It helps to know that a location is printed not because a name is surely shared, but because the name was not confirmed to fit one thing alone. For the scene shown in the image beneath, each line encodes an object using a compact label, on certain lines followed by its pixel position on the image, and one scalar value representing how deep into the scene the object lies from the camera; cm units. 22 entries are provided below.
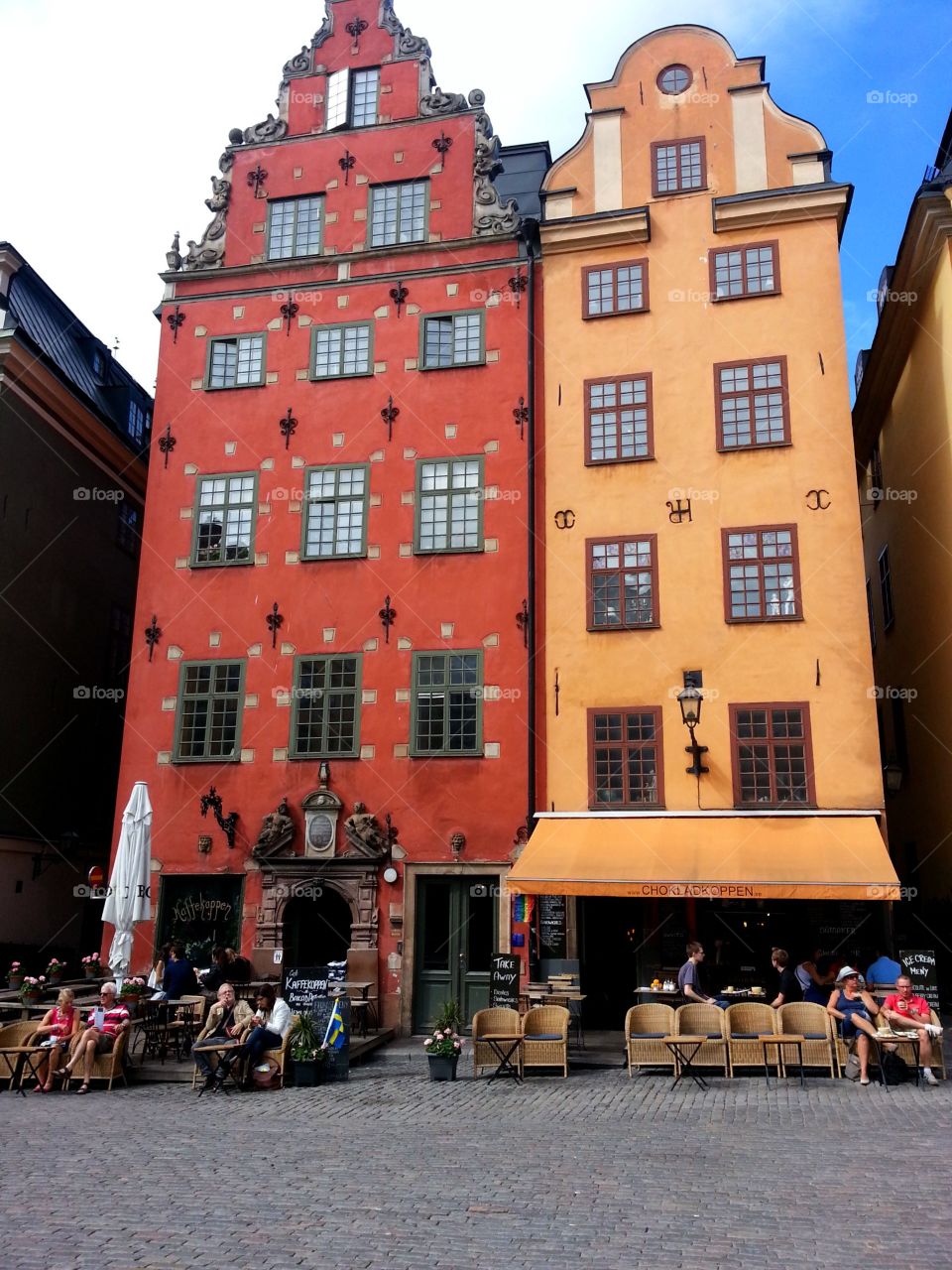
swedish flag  1505
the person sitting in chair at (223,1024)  1455
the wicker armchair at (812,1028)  1420
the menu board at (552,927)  1886
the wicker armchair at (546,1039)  1495
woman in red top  1452
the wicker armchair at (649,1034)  1462
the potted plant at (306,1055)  1455
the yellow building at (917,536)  2086
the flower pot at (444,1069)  1500
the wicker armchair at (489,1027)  1500
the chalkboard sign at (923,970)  1608
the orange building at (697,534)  1816
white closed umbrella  1738
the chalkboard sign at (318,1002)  1509
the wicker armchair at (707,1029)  1442
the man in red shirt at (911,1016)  1352
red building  1975
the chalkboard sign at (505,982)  1756
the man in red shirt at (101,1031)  1455
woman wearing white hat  1366
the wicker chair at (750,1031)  1434
